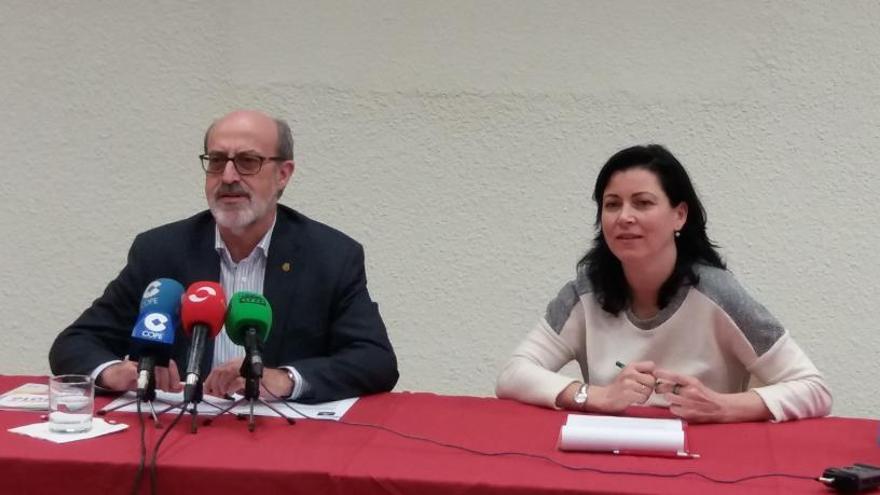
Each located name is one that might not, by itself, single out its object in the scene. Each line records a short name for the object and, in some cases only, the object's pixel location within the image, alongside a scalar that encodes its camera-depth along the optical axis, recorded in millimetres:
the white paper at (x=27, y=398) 2283
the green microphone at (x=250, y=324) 2062
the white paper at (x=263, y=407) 2252
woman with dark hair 2479
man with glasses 2672
